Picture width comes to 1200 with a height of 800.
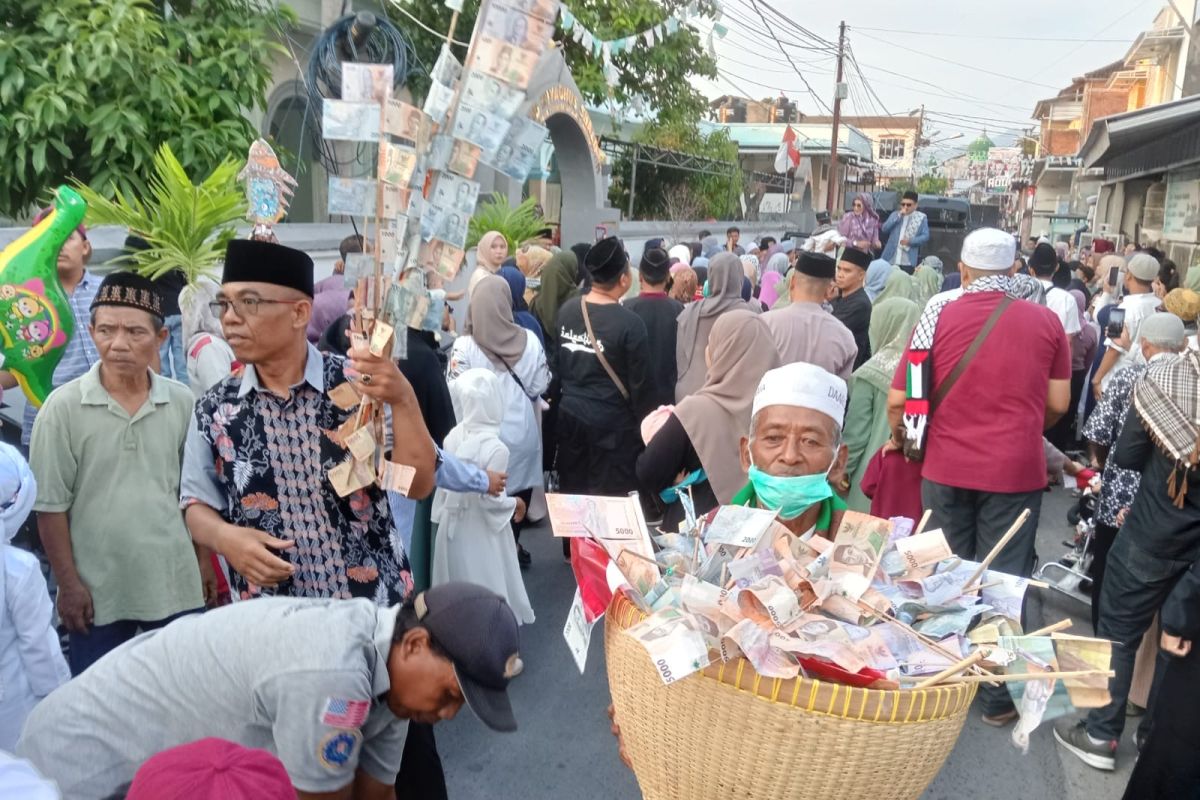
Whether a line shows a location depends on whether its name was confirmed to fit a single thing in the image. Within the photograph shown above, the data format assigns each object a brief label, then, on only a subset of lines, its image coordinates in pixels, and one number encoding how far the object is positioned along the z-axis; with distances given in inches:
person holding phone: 262.1
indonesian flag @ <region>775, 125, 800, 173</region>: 890.7
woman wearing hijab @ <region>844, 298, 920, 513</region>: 172.2
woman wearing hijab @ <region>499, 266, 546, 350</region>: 222.7
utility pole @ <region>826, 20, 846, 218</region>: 1147.7
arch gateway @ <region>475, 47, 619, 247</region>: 451.6
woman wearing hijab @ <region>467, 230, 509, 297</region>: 244.4
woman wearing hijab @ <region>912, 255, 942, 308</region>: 304.8
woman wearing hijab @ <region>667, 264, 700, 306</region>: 290.7
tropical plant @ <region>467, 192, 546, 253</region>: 341.4
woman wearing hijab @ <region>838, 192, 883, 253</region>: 502.0
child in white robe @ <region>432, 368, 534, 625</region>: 165.3
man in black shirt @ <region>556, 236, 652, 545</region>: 197.9
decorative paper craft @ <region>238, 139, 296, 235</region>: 125.5
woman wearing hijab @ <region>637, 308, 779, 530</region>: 132.6
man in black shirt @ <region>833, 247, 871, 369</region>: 257.6
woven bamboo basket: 53.9
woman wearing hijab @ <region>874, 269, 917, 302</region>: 273.7
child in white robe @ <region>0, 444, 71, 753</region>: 94.3
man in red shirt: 144.0
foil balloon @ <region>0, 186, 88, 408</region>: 131.5
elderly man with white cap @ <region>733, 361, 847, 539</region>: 93.2
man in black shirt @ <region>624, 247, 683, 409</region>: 231.3
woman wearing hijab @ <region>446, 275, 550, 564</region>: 196.7
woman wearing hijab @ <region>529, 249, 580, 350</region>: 268.8
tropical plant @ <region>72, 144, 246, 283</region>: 148.8
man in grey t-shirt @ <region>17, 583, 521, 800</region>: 67.3
